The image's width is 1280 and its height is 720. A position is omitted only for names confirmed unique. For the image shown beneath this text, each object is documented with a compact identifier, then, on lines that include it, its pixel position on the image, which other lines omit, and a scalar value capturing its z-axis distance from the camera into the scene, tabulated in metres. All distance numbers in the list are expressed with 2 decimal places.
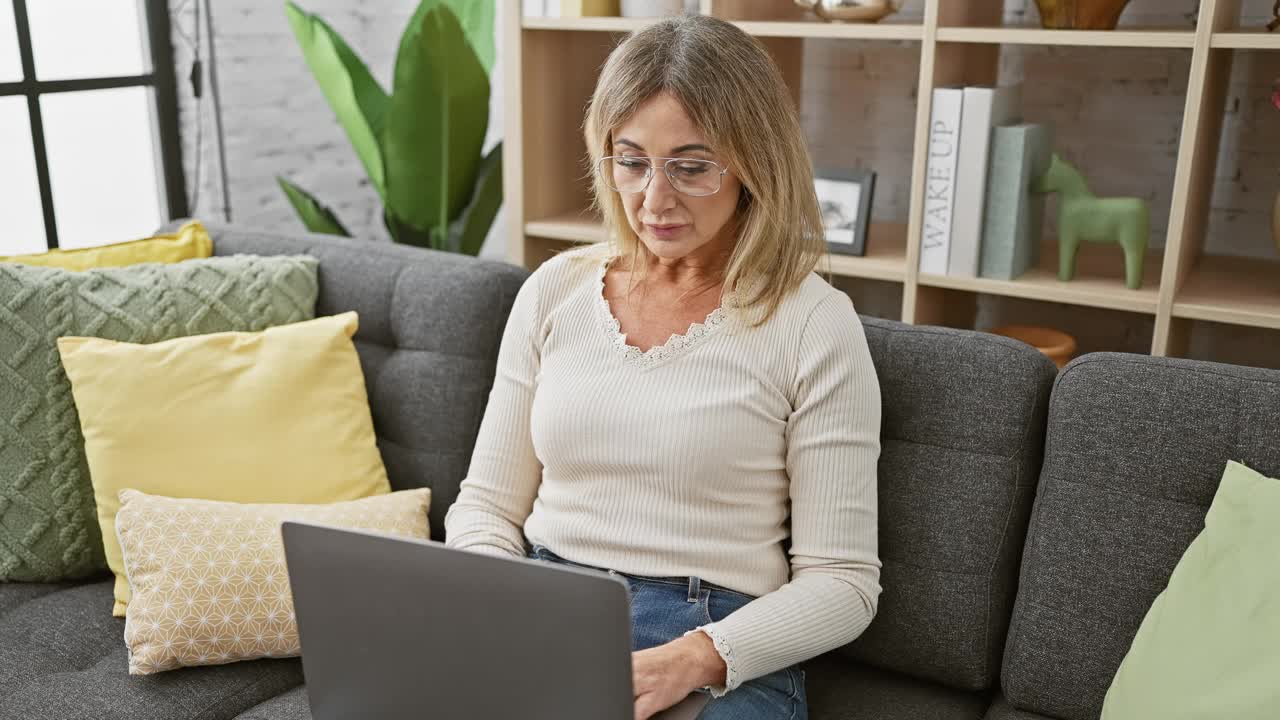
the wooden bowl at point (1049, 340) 2.16
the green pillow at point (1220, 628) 1.16
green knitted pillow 1.73
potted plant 2.59
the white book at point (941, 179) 2.07
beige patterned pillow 1.53
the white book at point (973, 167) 2.04
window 2.71
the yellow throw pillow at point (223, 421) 1.70
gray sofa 1.38
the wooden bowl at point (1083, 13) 1.98
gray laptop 1.03
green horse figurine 2.03
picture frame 2.24
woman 1.38
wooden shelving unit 1.90
